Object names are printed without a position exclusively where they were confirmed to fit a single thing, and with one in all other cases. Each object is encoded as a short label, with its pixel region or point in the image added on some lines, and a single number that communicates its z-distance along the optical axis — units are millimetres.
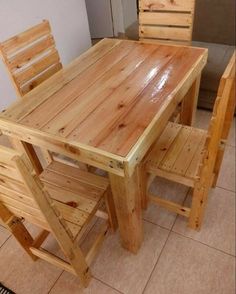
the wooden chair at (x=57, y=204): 693
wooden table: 985
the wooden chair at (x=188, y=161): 1107
